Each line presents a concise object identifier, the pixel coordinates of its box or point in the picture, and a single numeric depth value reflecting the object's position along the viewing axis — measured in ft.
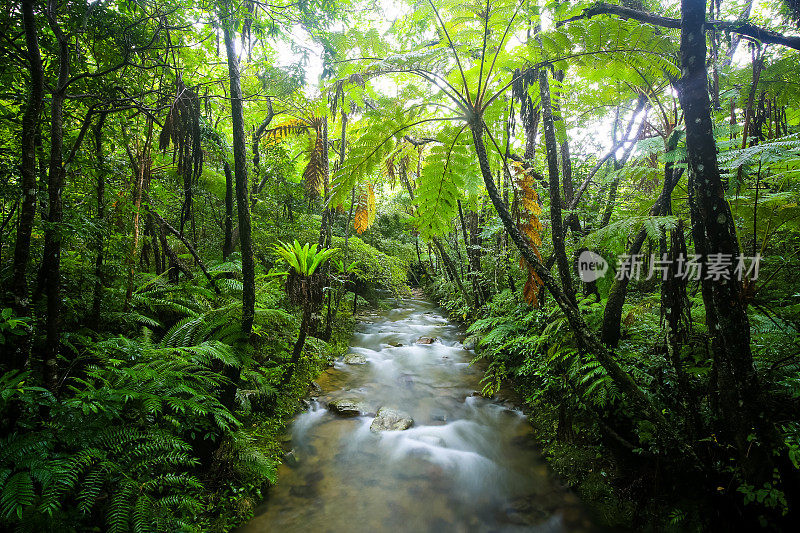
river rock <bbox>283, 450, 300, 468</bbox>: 11.99
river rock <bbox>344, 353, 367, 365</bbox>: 22.07
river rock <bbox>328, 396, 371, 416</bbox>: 15.55
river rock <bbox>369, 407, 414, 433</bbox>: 14.48
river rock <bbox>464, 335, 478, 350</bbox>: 24.32
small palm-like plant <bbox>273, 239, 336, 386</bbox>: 16.44
